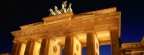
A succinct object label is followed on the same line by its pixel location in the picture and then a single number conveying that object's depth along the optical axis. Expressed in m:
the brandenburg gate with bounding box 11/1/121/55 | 24.80
